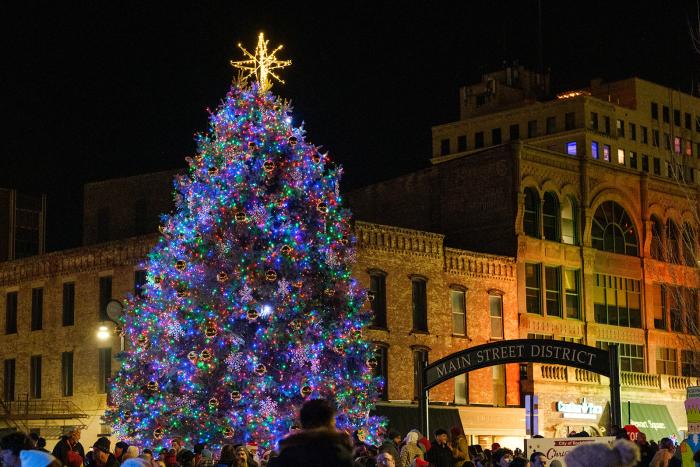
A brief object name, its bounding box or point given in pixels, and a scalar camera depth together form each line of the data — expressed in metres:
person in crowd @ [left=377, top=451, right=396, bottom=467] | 14.71
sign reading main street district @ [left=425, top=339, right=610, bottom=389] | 26.95
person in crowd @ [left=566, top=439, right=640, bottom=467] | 7.58
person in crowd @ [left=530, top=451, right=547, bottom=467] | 16.70
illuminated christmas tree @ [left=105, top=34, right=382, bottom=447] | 25.17
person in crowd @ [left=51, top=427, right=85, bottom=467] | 19.00
